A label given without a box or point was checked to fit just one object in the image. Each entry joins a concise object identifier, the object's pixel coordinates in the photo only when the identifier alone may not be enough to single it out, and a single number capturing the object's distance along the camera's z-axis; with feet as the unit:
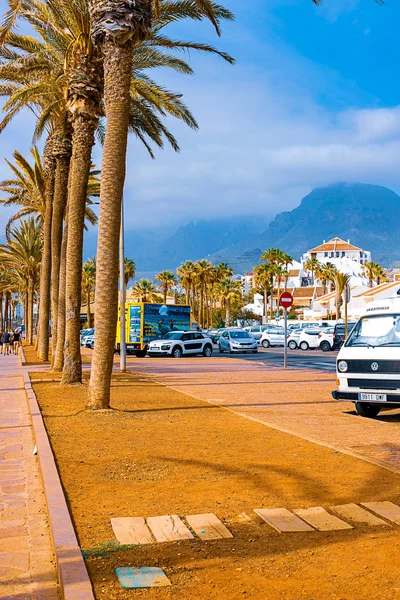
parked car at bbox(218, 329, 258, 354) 146.61
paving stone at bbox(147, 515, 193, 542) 17.83
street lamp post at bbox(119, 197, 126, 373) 82.53
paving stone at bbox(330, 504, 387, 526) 19.07
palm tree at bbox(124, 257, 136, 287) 304.20
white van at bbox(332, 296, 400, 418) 39.32
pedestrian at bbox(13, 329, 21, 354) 152.97
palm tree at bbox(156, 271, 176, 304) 349.41
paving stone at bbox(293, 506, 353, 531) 18.56
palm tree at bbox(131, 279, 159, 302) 342.44
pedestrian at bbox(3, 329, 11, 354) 144.87
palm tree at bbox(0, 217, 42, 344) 164.14
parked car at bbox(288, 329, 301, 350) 170.65
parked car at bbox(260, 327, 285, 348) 185.06
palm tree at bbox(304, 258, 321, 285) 395.96
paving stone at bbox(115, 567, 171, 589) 14.66
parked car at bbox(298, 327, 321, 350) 164.66
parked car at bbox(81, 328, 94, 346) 190.62
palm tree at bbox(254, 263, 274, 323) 328.76
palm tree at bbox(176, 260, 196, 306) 329.68
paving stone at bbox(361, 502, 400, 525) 19.29
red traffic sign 85.20
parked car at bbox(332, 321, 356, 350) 158.92
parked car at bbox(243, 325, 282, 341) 198.13
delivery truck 141.69
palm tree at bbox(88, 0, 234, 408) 41.81
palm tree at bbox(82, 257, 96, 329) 315.06
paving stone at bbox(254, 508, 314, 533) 18.43
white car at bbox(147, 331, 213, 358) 131.85
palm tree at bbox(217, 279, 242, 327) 344.69
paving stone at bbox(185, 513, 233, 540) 17.92
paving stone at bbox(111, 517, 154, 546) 17.63
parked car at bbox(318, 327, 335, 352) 159.33
